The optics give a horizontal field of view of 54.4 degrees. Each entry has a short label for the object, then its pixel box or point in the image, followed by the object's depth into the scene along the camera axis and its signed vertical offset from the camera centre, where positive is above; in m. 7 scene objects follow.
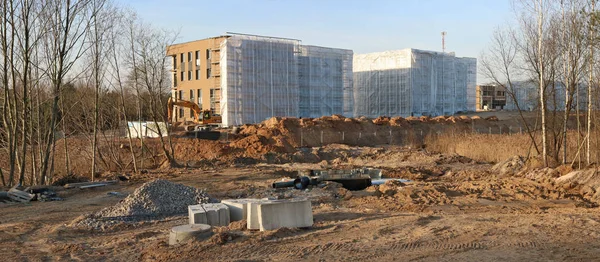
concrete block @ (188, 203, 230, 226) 9.81 -1.58
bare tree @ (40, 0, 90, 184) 17.16 +2.40
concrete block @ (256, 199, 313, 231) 9.24 -1.48
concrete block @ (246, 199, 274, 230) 9.30 -1.51
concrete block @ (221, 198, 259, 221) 10.28 -1.53
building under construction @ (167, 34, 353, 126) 51.44 +4.15
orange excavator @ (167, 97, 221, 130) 45.15 +0.44
